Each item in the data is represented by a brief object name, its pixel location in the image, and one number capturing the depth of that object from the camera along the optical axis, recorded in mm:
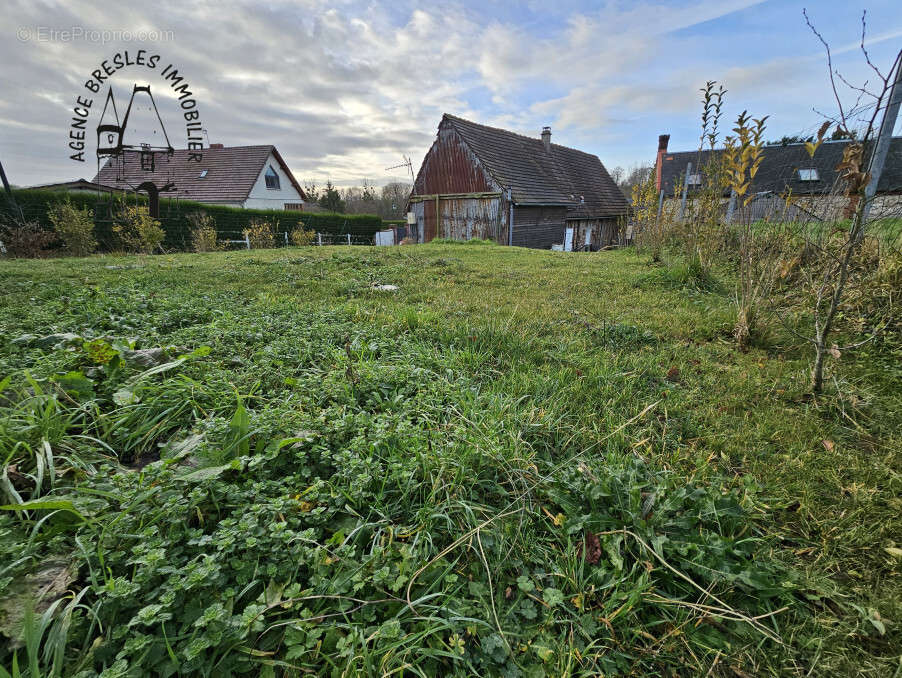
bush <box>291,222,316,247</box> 14688
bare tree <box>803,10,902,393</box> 2010
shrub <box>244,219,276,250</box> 13453
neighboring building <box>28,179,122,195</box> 13355
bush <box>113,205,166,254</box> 10617
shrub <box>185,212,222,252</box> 11914
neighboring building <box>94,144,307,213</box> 21500
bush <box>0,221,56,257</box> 9141
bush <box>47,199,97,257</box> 9703
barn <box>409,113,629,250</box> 16078
